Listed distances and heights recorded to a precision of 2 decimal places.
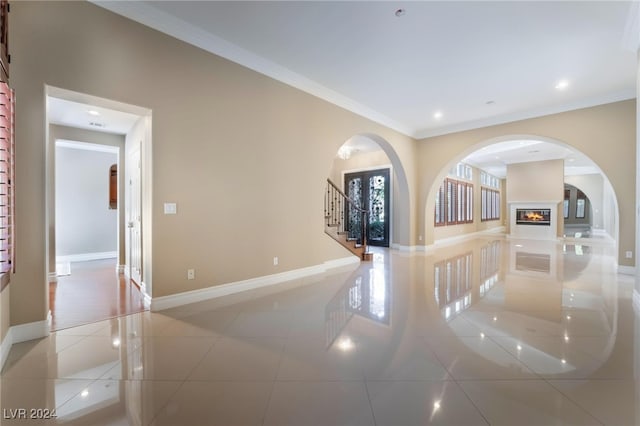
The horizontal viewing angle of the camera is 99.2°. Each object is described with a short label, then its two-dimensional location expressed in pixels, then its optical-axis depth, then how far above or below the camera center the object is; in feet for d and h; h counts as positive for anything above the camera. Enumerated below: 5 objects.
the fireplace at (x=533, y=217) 36.65 -0.94
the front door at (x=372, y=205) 30.02 +0.66
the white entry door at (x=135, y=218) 14.19 -0.34
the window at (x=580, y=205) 66.03 +1.22
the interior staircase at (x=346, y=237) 20.35 -2.05
